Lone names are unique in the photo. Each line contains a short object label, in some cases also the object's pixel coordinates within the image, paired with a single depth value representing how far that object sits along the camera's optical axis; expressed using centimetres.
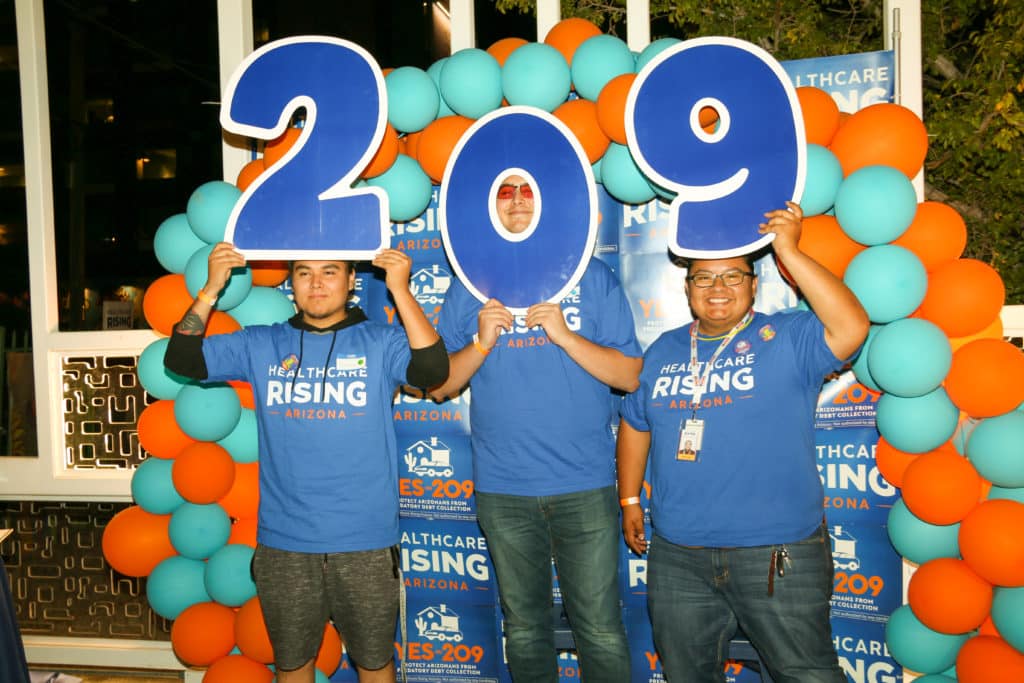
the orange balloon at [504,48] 281
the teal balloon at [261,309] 284
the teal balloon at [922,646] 242
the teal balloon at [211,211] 278
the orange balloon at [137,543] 290
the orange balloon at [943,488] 230
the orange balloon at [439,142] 274
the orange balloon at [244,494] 288
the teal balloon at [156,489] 288
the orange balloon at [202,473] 272
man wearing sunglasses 235
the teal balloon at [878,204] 231
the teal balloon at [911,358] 228
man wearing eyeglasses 205
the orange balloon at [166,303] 282
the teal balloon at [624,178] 264
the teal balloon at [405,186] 279
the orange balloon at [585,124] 263
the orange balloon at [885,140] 241
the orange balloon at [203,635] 276
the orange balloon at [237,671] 272
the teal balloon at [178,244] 293
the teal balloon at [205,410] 271
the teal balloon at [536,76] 261
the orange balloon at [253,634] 268
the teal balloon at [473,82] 269
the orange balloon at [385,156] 269
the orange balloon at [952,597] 230
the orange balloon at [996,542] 222
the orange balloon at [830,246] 246
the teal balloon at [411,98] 277
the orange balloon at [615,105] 248
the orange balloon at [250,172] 288
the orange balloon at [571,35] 275
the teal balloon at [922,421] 237
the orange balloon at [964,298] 235
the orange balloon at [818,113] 247
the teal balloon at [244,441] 287
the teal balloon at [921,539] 241
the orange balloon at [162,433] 287
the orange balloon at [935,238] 243
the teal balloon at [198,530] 281
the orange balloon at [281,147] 272
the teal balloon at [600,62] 261
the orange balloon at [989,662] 226
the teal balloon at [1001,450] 224
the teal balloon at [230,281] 268
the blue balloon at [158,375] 283
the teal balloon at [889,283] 229
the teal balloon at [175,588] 284
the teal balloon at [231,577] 276
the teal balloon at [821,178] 238
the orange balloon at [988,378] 230
